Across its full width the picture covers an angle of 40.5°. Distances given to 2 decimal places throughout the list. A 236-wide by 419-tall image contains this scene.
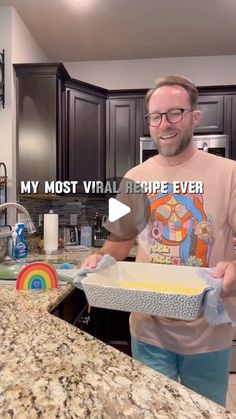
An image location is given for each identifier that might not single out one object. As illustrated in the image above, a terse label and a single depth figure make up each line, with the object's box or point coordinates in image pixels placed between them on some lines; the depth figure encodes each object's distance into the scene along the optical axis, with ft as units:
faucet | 4.92
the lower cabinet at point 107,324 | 5.69
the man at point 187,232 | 3.11
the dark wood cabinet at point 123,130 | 8.46
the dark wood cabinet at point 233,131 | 8.16
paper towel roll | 7.29
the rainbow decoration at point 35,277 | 3.88
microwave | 7.94
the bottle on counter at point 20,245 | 6.13
